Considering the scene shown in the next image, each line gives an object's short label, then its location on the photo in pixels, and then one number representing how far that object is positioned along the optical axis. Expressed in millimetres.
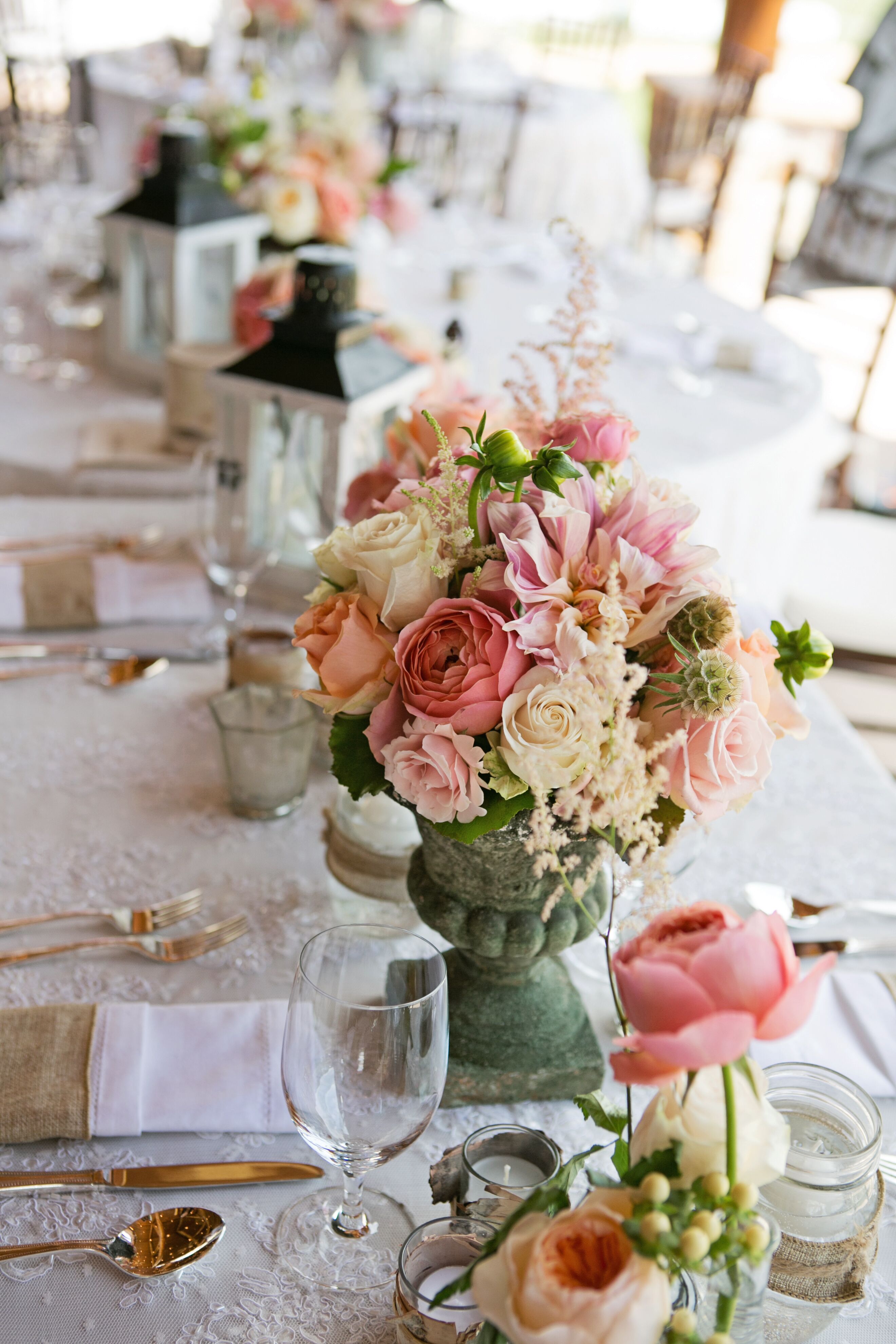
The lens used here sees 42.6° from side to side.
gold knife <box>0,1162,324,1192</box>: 737
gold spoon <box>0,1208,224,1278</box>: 695
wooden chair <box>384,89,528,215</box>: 3885
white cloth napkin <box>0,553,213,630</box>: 1386
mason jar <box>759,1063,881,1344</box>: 625
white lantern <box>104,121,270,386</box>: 1905
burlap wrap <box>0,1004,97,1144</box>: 770
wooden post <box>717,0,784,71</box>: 7918
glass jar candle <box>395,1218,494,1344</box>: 597
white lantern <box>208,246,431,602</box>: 1336
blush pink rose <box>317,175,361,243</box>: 2152
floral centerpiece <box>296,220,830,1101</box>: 645
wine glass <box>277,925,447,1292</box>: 638
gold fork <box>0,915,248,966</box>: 937
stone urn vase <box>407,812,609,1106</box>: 781
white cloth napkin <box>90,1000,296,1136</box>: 791
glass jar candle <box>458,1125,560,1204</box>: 664
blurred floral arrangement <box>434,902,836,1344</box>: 441
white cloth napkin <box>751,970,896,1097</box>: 894
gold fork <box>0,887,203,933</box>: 961
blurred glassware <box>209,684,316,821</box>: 1069
